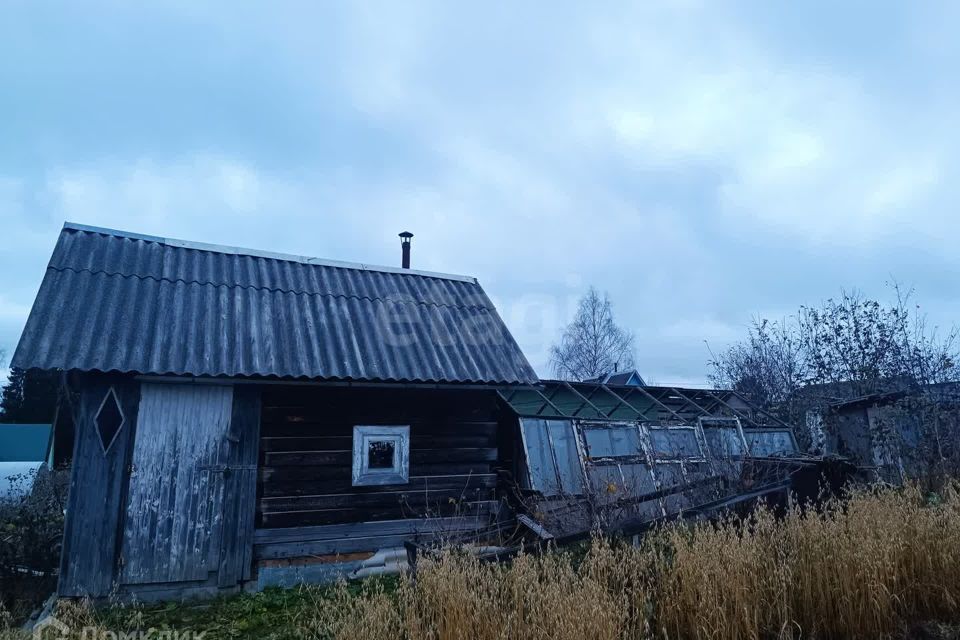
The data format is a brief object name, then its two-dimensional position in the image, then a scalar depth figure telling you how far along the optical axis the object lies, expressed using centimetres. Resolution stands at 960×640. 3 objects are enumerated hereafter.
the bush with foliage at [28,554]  739
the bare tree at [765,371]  1623
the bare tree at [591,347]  3347
